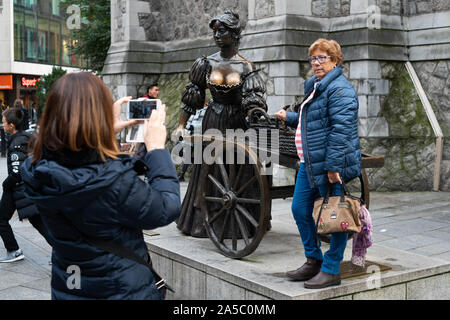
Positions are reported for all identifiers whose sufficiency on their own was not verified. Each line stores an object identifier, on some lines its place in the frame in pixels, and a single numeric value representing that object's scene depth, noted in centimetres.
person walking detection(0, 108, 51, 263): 571
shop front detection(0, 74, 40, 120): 3881
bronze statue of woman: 501
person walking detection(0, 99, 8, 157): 1811
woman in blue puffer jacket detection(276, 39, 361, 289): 353
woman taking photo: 212
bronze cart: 428
